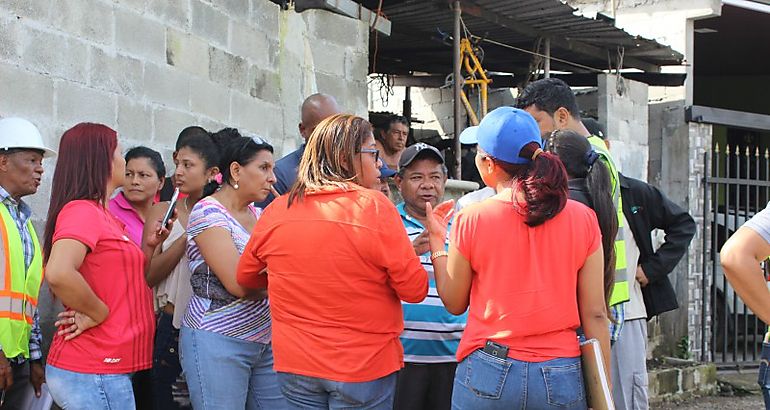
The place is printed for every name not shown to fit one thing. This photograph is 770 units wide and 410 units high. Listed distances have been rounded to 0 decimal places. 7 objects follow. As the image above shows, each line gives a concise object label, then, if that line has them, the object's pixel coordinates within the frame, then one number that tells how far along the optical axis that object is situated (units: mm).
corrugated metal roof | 7832
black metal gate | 9141
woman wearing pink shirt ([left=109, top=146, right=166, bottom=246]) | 4352
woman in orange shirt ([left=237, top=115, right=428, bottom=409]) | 3168
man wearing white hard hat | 3449
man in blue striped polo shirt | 3979
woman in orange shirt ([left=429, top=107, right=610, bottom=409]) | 2988
